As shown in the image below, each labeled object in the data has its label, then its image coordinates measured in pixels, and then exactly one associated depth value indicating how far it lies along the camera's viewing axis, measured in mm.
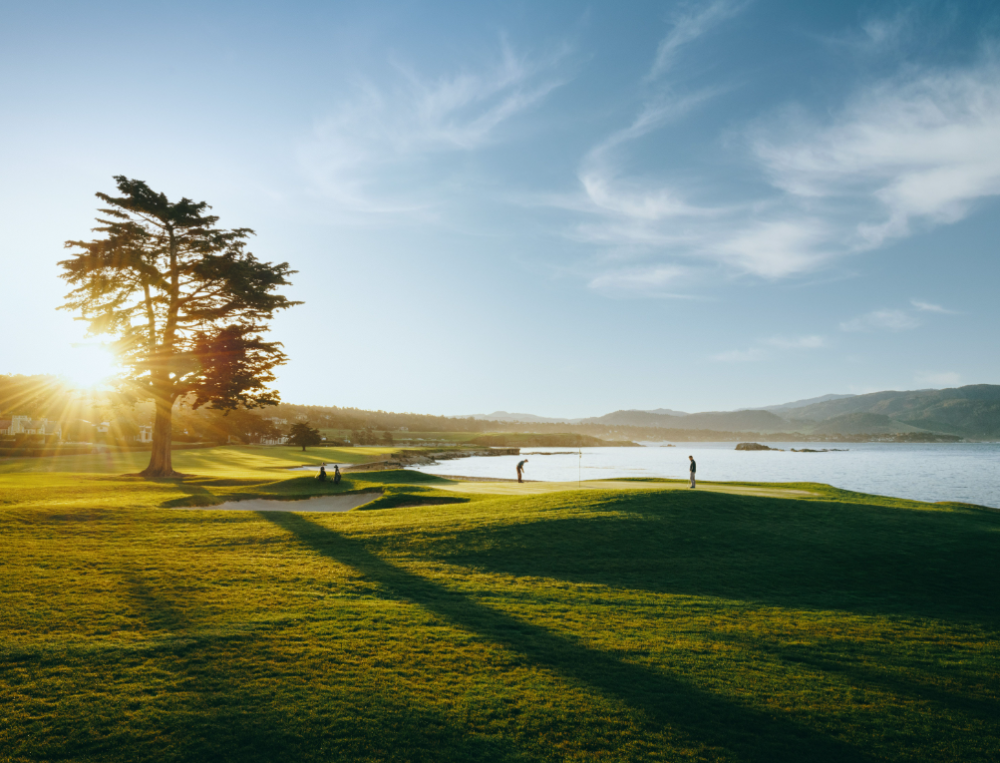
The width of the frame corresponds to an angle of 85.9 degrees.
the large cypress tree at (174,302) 31281
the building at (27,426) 81062
